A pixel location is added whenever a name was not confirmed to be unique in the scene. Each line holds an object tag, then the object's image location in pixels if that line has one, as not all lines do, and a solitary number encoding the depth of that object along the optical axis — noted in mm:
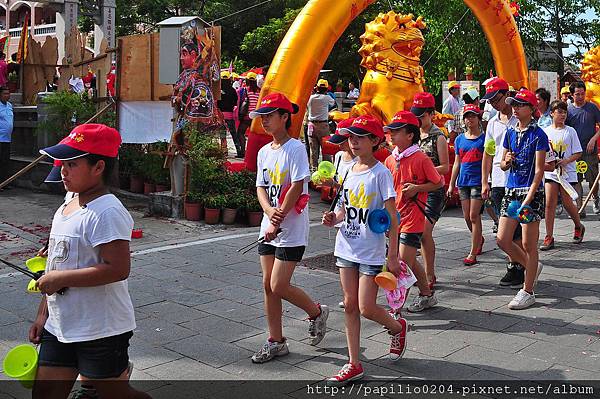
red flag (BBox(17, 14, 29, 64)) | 17152
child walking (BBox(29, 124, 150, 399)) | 3182
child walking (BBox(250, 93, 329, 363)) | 4840
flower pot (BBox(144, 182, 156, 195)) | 11516
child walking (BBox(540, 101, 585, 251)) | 8547
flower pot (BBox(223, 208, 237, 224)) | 9895
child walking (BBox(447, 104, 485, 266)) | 7855
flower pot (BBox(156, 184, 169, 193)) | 11285
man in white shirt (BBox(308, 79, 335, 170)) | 13312
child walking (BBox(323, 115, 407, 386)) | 4570
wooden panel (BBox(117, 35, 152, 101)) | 11234
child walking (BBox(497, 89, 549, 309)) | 6113
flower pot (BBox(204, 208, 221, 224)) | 9859
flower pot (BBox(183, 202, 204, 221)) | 9984
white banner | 10953
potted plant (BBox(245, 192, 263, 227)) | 9945
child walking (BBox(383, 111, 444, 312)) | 5918
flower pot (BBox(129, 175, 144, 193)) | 11711
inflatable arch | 9742
